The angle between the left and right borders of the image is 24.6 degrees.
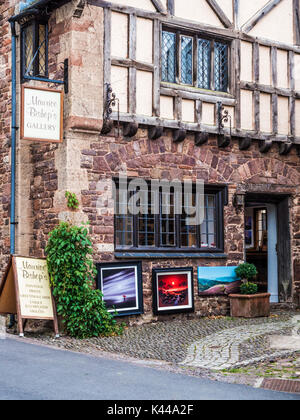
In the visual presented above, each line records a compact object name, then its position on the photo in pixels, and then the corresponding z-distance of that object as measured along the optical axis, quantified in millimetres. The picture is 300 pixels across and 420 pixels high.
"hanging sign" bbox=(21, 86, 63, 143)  11016
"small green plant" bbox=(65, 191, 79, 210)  11641
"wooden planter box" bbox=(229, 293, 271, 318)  13328
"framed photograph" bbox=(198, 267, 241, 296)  13344
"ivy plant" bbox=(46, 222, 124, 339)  11172
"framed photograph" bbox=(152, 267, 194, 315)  12625
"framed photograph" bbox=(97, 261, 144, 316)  11977
